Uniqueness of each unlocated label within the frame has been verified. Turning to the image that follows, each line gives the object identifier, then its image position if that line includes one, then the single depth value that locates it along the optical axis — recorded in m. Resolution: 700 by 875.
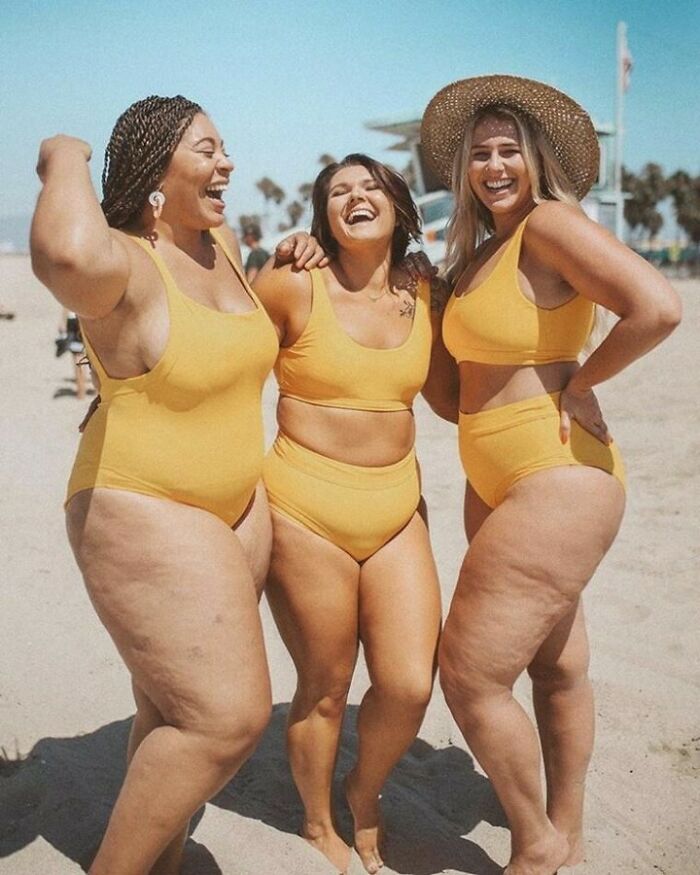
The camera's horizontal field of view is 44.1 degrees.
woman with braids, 2.27
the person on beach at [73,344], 11.82
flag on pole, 29.98
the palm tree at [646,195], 62.88
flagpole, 29.09
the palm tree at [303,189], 80.23
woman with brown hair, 2.89
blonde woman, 2.64
